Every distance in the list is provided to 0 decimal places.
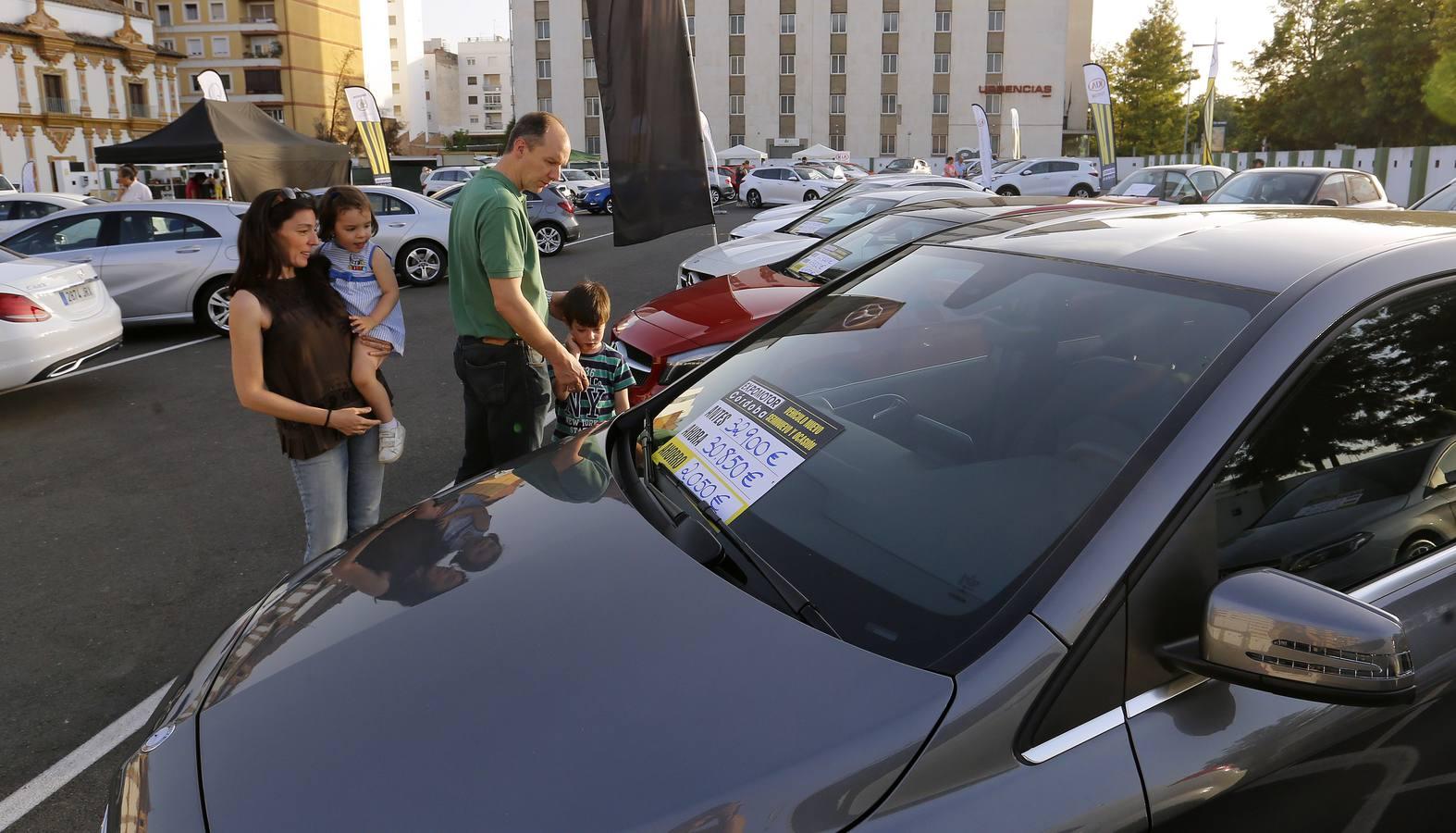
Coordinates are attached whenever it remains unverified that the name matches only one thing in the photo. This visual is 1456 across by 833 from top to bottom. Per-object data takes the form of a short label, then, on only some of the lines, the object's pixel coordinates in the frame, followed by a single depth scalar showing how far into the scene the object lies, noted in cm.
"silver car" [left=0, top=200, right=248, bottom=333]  998
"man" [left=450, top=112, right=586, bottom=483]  362
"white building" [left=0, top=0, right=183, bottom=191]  5578
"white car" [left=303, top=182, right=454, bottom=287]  1385
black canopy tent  1702
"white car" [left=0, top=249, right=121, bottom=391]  692
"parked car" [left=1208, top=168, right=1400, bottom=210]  1254
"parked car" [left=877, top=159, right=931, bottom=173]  4312
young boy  396
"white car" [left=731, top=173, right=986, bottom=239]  1165
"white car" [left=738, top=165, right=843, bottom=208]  3616
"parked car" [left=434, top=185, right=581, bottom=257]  1833
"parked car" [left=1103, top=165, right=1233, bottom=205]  1702
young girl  347
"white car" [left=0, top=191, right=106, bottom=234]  1470
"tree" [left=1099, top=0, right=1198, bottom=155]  5962
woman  317
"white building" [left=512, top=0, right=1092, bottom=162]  6831
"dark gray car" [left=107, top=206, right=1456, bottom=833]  139
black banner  527
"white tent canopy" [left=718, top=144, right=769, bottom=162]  5491
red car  556
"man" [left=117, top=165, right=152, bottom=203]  1680
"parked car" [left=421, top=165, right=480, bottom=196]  3406
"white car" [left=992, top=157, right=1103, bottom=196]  3428
